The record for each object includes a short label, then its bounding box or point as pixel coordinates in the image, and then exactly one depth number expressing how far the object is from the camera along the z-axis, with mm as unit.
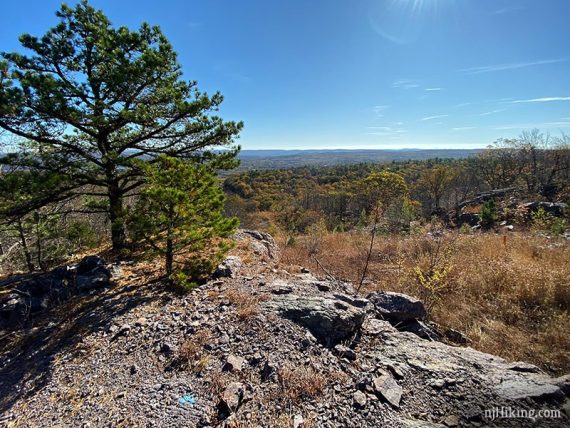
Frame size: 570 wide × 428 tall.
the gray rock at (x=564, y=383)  2408
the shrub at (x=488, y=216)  11336
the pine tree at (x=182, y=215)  3906
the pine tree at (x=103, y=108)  4148
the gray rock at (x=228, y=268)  4566
